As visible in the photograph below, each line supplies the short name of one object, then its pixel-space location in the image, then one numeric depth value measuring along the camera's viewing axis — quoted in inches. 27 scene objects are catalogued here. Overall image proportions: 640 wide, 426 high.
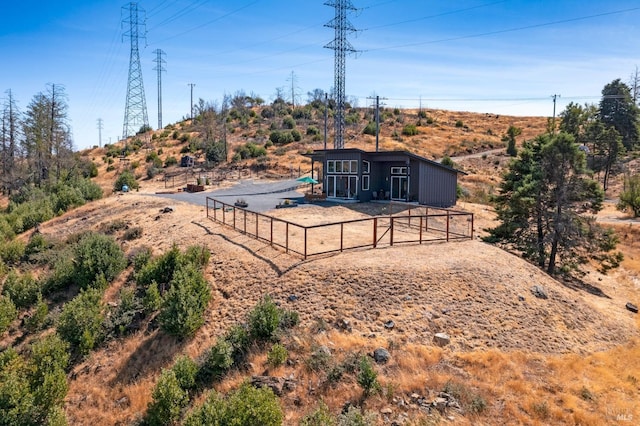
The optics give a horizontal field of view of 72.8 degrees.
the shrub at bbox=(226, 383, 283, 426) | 357.4
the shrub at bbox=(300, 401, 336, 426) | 366.9
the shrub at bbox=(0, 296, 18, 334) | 664.7
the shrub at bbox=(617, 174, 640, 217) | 1440.7
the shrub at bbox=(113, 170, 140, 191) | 1720.0
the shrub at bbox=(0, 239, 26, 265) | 957.2
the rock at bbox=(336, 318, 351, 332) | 509.9
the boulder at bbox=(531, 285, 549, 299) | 592.7
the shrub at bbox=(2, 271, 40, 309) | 747.4
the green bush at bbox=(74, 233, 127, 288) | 760.3
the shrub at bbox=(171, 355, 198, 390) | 468.4
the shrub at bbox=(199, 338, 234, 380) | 485.7
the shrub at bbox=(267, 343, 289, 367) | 472.7
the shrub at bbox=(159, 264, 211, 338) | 556.4
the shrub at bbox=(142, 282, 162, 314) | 636.7
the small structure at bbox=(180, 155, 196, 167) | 2165.6
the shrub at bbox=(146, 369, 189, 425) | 432.5
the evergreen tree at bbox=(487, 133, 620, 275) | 803.4
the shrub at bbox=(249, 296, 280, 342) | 514.0
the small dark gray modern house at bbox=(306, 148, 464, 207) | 1277.1
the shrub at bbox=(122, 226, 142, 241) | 958.7
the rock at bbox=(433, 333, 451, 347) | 481.1
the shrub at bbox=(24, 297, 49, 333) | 679.7
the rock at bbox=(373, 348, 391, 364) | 458.0
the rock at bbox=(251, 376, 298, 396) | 442.0
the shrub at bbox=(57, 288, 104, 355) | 584.7
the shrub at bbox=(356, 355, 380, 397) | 418.0
